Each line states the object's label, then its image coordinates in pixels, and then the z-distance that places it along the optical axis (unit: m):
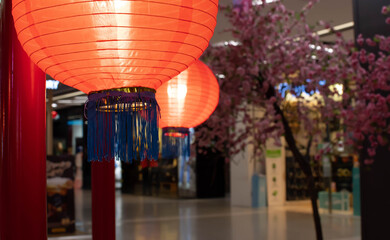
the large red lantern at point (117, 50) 1.22
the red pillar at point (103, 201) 2.46
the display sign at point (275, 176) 12.17
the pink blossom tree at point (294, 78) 4.53
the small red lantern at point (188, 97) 2.65
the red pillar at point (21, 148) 1.79
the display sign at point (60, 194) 8.34
